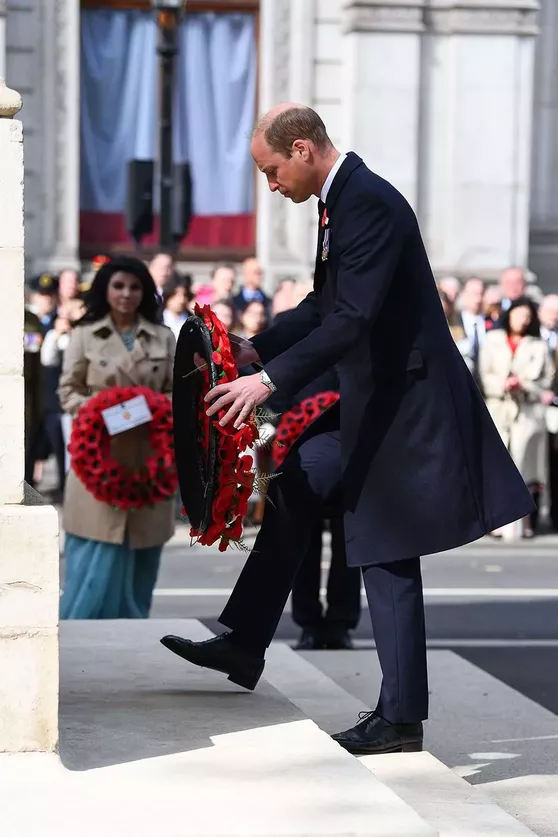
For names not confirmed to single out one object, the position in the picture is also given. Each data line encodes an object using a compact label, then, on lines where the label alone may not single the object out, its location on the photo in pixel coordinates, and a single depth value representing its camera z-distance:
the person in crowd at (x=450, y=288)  16.36
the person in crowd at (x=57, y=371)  15.33
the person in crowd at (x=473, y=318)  15.29
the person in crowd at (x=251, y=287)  16.38
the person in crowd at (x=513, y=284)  15.75
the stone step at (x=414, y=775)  4.74
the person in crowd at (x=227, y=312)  13.98
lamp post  17.44
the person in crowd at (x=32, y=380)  14.07
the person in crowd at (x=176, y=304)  14.66
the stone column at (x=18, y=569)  4.79
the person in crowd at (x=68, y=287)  16.16
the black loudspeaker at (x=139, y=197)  17.70
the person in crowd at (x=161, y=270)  15.27
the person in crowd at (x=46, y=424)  15.40
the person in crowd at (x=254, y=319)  14.46
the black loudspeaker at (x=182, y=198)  17.47
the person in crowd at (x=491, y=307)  15.65
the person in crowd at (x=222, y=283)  15.78
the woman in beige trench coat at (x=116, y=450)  8.99
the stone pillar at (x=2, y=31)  20.08
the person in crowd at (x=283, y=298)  14.77
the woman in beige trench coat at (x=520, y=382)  14.60
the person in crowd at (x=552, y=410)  15.10
